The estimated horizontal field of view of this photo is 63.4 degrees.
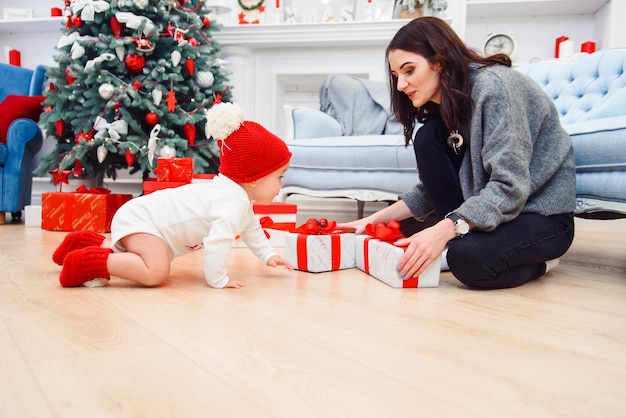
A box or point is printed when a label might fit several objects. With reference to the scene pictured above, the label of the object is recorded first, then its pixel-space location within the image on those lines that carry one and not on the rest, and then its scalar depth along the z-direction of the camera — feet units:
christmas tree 8.54
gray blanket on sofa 9.22
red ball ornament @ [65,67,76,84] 8.67
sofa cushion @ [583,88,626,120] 5.83
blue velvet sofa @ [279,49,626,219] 7.00
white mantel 11.04
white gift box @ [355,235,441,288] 4.29
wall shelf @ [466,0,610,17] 10.15
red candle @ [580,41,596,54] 9.87
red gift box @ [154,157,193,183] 7.10
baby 3.96
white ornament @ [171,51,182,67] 8.85
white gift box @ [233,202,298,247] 6.54
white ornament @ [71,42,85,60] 8.51
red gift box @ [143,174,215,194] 6.88
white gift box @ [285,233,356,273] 4.93
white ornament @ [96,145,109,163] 8.42
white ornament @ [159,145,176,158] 8.43
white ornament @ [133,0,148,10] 8.68
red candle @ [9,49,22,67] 12.44
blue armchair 9.20
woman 4.02
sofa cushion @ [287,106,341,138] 8.52
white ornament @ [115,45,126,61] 8.58
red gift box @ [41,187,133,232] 8.17
